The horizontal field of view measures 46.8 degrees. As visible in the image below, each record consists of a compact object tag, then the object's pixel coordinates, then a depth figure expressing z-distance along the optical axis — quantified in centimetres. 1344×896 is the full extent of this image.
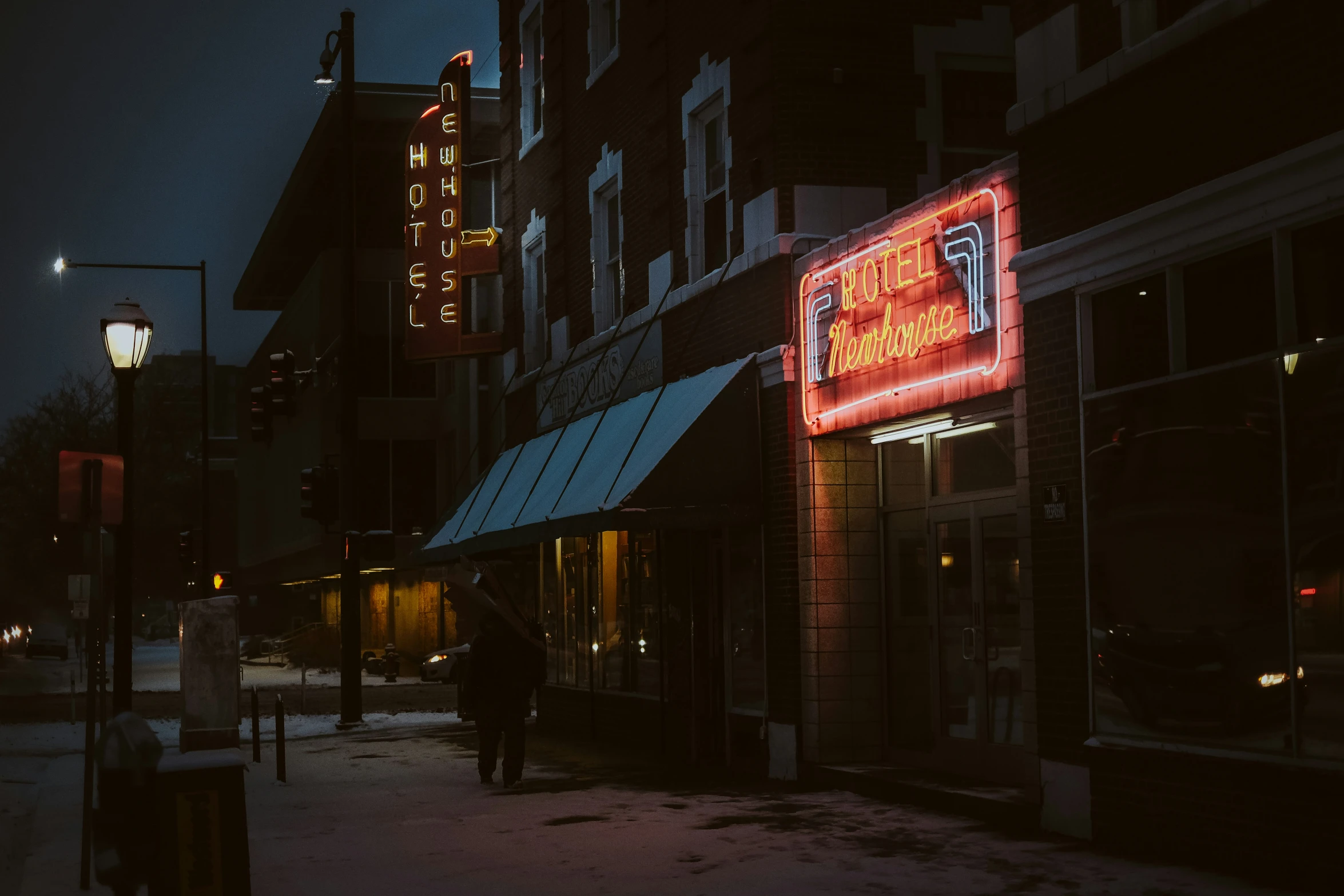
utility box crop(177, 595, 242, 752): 1585
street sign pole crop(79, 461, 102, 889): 968
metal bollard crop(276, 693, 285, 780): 1573
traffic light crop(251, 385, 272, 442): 2286
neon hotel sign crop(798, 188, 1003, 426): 1184
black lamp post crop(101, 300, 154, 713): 1543
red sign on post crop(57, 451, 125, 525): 1127
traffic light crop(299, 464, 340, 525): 2238
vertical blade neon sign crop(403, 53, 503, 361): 2406
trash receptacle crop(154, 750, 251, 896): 692
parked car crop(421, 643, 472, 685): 3856
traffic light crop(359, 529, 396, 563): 2234
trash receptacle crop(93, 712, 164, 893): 633
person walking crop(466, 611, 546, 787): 1480
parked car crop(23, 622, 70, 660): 6906
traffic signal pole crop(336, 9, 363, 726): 2242
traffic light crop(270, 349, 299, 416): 2245
